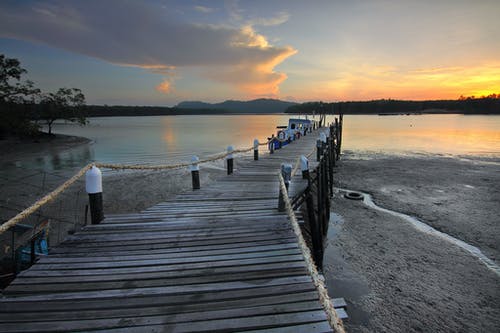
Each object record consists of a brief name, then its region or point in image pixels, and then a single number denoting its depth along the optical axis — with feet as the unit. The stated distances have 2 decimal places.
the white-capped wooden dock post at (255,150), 42.63
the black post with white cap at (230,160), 32.54
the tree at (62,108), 144.76
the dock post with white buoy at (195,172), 25.25
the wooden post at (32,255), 17.01
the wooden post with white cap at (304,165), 23.56
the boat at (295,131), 78.60
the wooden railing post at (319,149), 39.19
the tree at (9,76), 107.86
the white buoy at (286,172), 20.01
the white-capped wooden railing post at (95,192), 14.72
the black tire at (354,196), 43.24
